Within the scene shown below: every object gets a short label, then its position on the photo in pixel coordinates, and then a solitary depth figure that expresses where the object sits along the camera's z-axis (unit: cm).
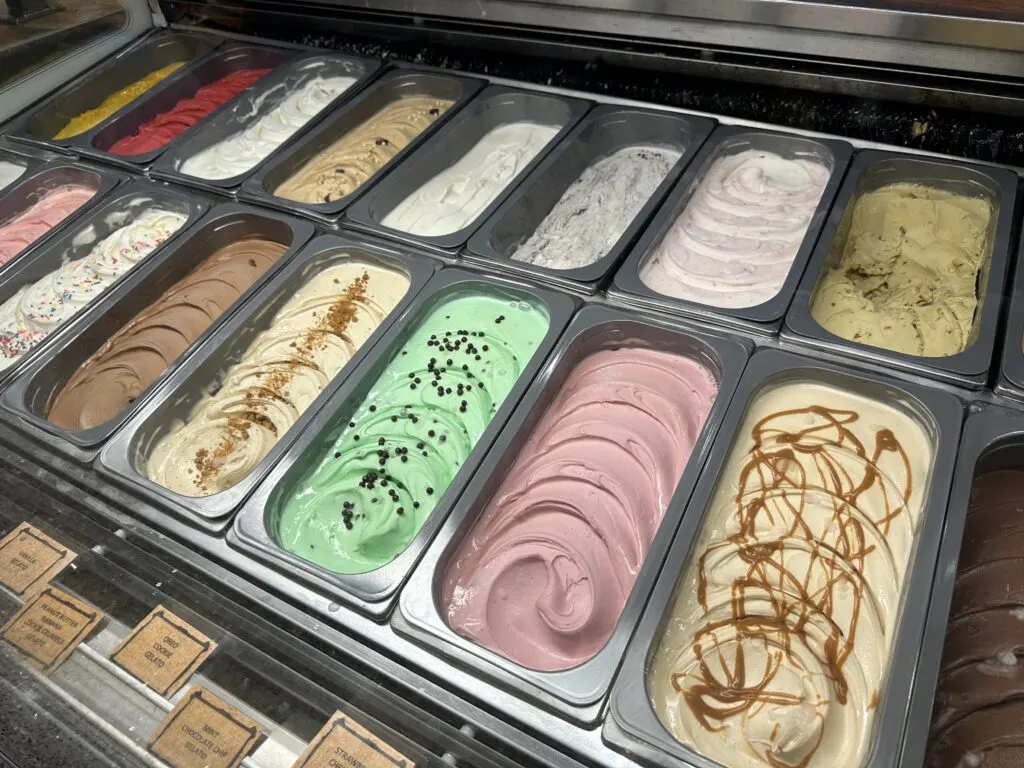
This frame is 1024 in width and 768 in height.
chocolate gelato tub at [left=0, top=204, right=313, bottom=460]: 75
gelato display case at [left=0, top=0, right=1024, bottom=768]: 51
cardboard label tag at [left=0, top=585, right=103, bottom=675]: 58
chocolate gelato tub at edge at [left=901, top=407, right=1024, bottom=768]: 48
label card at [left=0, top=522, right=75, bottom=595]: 62
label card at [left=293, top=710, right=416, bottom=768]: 49
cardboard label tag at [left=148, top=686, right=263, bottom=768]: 51
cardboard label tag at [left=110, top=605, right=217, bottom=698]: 55
